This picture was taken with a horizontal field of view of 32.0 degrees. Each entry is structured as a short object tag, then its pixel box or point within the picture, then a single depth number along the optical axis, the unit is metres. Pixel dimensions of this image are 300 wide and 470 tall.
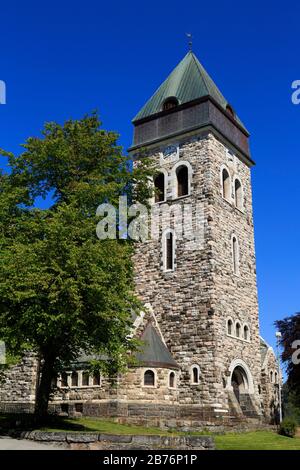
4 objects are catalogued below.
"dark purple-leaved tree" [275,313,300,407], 32.81
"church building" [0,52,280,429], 26.70
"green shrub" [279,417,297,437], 27.20
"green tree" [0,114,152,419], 18.31
